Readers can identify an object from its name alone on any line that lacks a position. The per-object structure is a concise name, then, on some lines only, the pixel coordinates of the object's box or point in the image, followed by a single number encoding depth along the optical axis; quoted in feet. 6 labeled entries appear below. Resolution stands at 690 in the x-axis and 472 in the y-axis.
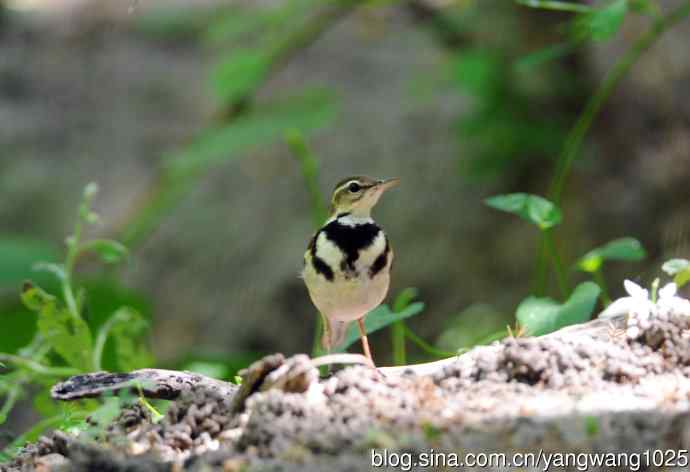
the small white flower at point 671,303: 15.65
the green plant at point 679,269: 16.20
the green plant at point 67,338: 18.37
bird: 18.10
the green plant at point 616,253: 18.25
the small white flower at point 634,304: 15.71
